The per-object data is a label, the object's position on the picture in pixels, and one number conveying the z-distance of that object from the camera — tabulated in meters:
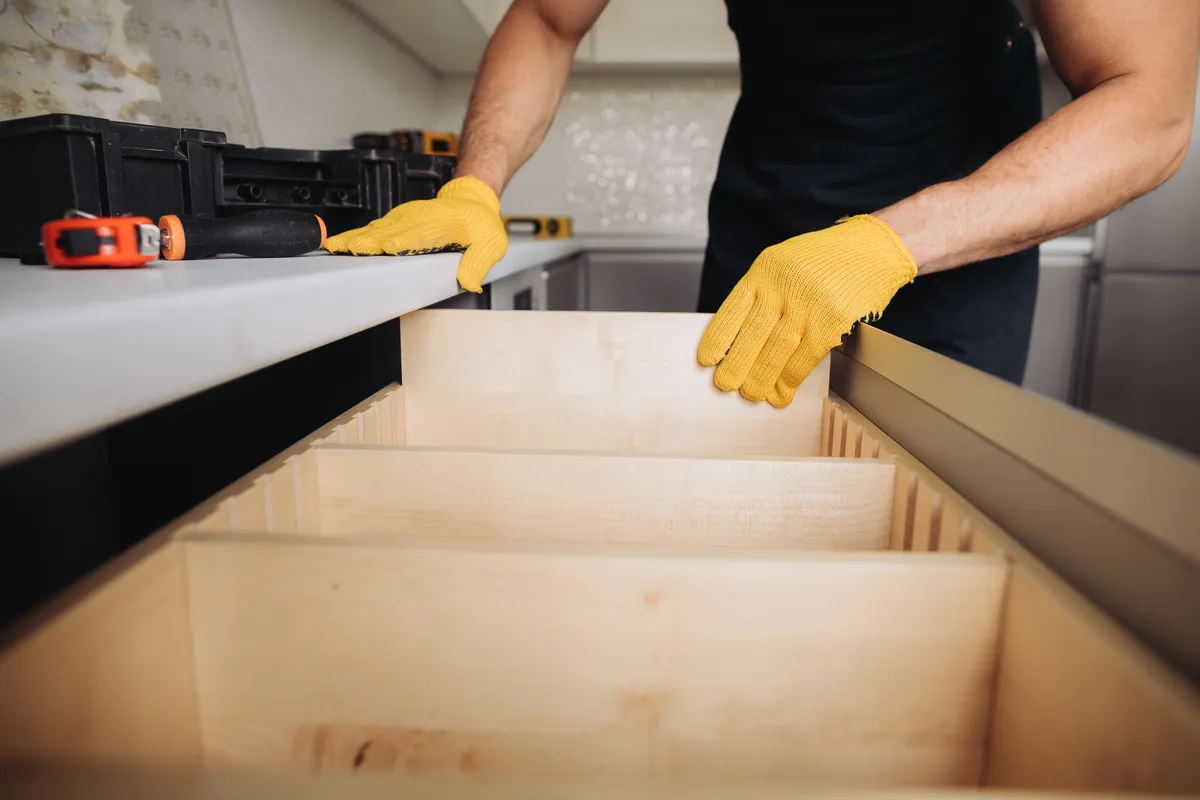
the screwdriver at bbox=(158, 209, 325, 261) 0.63
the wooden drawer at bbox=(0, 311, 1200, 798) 0.44
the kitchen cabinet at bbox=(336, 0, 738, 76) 2.70
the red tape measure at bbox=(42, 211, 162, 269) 0.49
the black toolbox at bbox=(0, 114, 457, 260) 0.69
